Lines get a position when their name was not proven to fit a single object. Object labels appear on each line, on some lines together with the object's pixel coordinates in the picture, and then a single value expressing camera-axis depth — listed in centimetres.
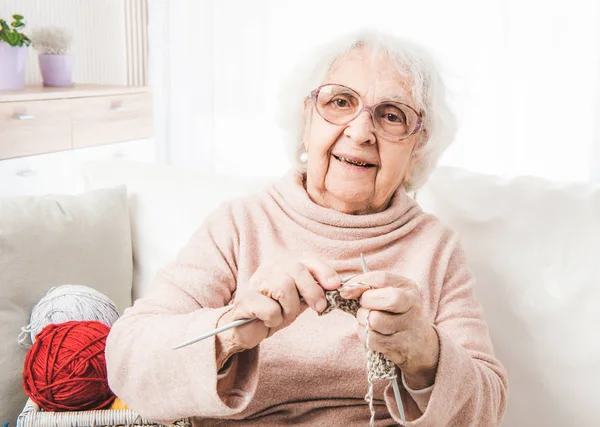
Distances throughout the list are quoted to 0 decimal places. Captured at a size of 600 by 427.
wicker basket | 120
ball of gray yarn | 137
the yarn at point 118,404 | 126
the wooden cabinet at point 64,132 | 243
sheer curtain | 254
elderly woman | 100
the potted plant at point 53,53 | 279
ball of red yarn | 124
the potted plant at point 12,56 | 247
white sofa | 141
